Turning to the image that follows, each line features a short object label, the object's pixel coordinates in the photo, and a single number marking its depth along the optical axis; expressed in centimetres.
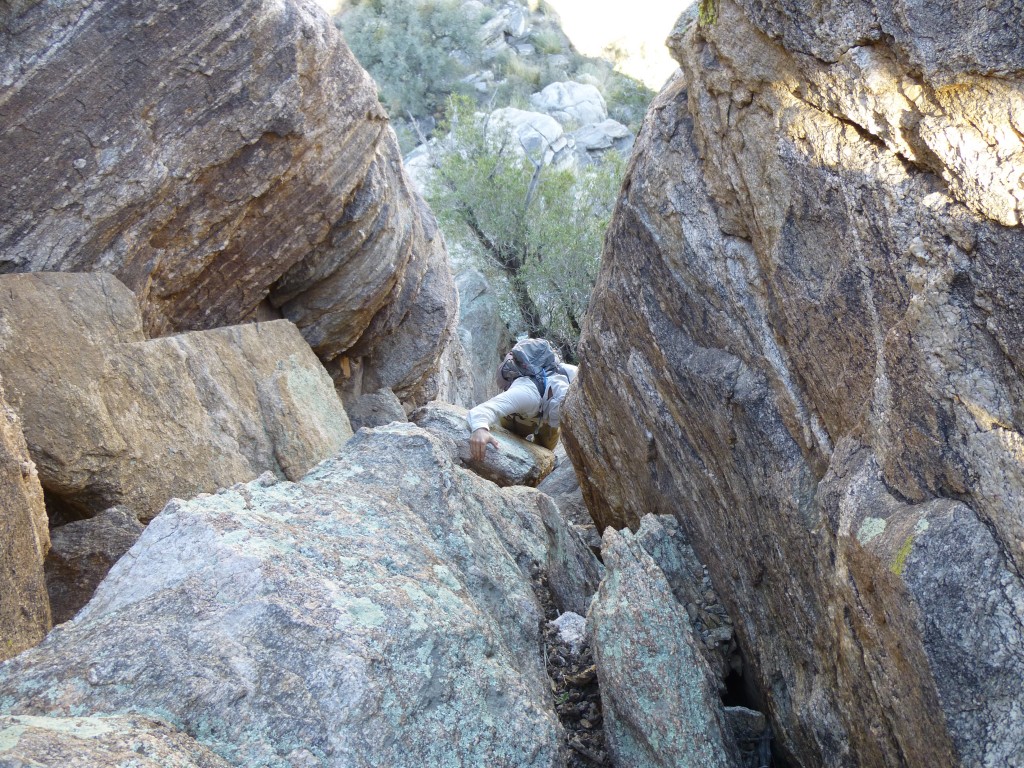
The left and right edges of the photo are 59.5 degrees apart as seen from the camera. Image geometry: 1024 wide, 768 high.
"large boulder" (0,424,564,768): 298
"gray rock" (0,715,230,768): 235
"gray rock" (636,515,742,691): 484
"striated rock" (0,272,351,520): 570
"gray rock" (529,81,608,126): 3256
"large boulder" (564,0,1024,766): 288
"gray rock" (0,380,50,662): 413
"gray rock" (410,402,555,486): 853
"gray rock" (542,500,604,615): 525
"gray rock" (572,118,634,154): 3016
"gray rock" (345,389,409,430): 1037
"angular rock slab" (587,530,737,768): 377
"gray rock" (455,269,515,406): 1689
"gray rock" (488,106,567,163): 2688
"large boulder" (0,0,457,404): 604
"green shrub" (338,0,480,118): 3247
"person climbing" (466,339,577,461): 891
